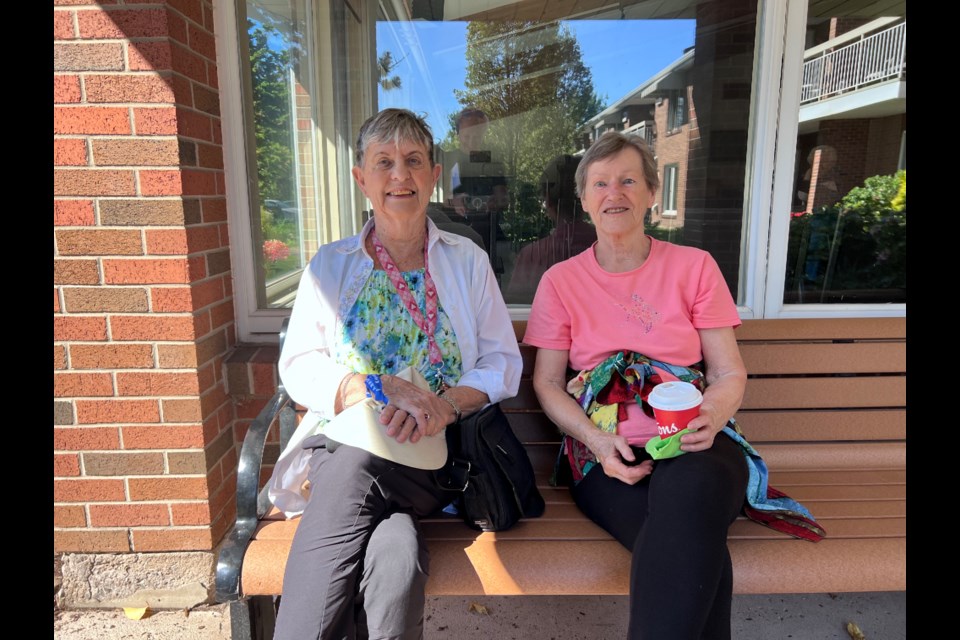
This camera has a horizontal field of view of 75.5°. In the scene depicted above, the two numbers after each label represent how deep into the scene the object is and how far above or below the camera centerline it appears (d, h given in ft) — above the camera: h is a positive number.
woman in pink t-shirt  5.89 -1.41
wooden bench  5.69 -3.12
